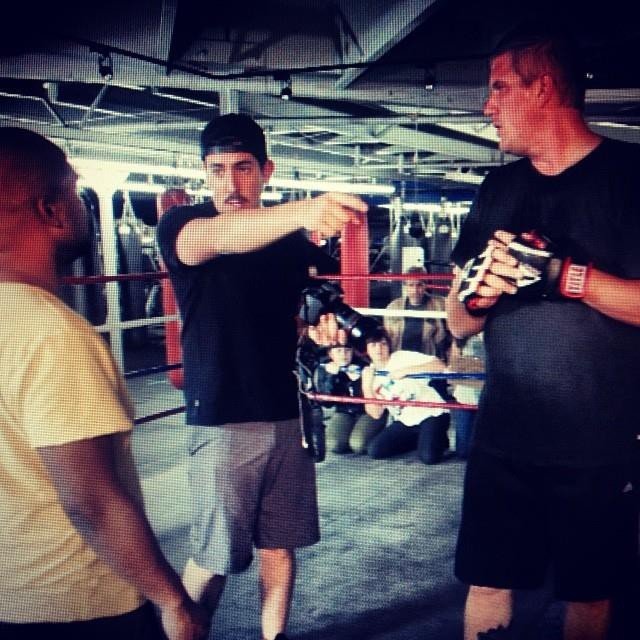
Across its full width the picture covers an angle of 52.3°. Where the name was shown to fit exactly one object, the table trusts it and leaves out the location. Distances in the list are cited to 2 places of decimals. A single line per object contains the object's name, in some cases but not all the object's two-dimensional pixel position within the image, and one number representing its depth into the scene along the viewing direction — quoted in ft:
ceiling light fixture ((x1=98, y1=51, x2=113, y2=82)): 9.89
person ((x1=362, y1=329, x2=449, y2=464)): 12.42
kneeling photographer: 6.05
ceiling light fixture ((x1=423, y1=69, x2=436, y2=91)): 10.72
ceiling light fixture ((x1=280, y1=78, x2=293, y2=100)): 11.00
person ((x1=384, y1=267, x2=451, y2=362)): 14.37
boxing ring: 8.86
